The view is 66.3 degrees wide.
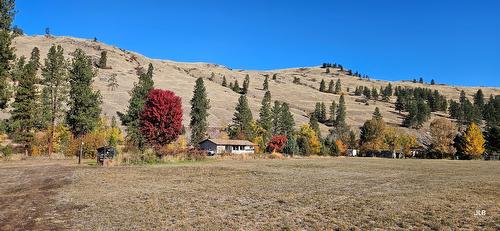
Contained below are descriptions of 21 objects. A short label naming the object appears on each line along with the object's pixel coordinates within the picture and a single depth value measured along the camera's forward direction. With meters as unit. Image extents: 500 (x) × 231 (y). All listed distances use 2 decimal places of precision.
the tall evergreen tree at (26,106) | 53.28
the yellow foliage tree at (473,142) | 105.88
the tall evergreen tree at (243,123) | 105.19
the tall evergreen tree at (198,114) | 87.75
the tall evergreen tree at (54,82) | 57.56
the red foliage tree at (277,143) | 103.50
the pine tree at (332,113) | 173.25
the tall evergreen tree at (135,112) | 62.38
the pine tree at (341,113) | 159.88
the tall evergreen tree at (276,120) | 116.19
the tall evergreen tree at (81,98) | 56.34
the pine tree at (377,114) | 158.62
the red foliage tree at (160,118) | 56.94
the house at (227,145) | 94.31
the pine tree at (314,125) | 123.88
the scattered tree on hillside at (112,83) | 143.95
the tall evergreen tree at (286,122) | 115.69
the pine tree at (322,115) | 174.20
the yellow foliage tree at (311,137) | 110.12
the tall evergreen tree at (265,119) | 110.56
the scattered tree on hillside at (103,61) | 181.25
